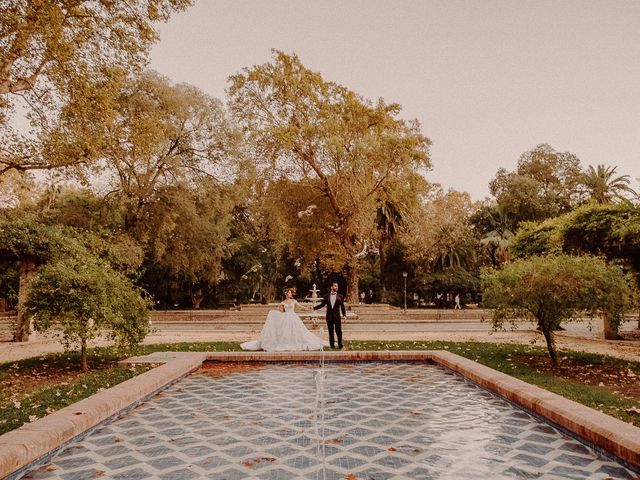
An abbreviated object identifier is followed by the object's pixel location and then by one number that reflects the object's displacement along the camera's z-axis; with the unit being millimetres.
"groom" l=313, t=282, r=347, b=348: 13080
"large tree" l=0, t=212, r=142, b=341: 16484
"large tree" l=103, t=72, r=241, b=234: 27203
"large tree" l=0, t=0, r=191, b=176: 11617
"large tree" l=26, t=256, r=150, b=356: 9172
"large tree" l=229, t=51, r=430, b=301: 27422
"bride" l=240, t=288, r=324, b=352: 13062
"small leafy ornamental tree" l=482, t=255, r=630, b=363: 9508
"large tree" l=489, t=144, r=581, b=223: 43938
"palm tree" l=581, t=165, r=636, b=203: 44688
